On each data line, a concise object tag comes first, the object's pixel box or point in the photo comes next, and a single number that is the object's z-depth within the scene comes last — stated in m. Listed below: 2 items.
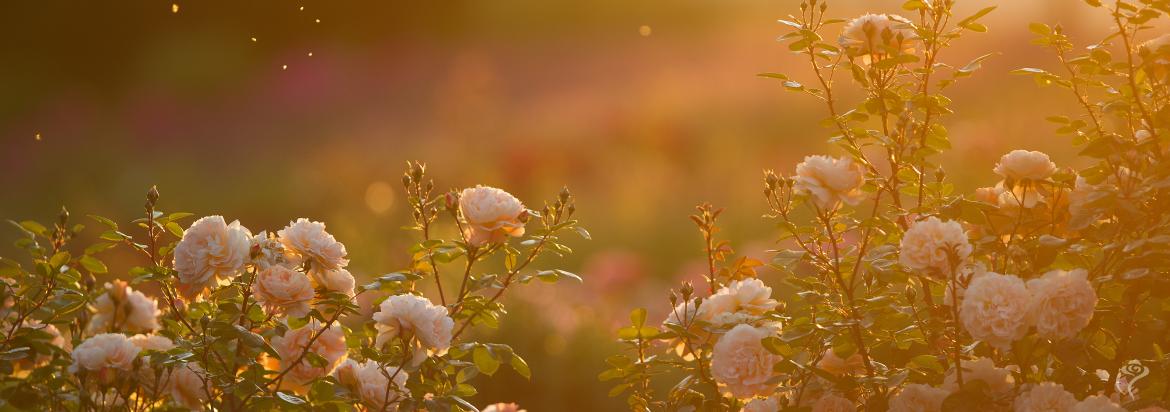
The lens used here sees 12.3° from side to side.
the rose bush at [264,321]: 6.31
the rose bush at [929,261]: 6.28
